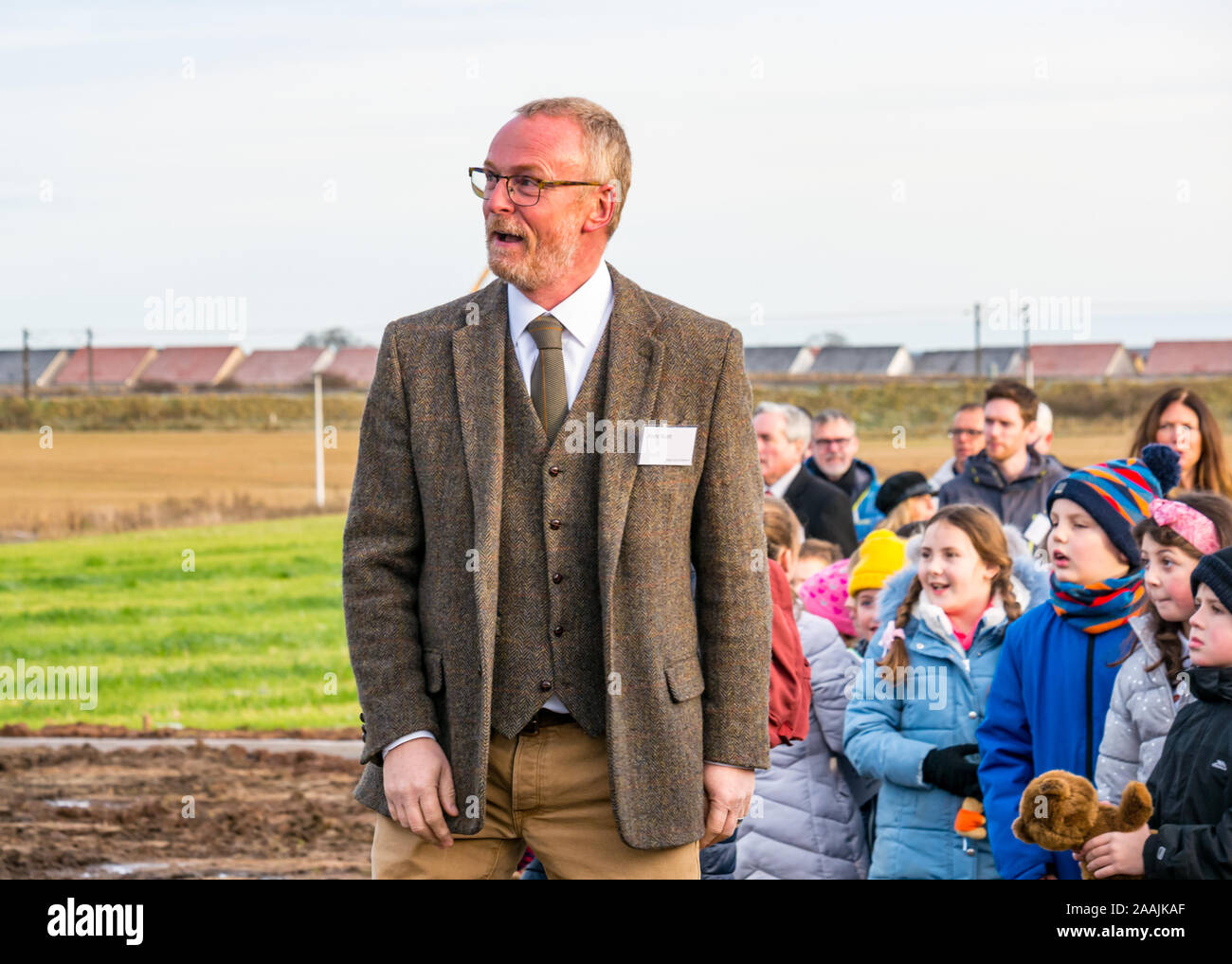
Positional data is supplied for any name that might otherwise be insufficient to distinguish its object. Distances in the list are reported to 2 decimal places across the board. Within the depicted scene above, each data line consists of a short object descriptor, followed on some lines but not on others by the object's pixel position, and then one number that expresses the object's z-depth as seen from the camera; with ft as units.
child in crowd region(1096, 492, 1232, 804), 12.35
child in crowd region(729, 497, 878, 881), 15.90
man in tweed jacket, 9.30
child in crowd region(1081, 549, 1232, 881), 10.59
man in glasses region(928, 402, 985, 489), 28.30
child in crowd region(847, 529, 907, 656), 18.25
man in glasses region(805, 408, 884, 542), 28.81
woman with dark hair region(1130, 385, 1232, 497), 20.27
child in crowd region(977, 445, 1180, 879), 13.00
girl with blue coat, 14.82
